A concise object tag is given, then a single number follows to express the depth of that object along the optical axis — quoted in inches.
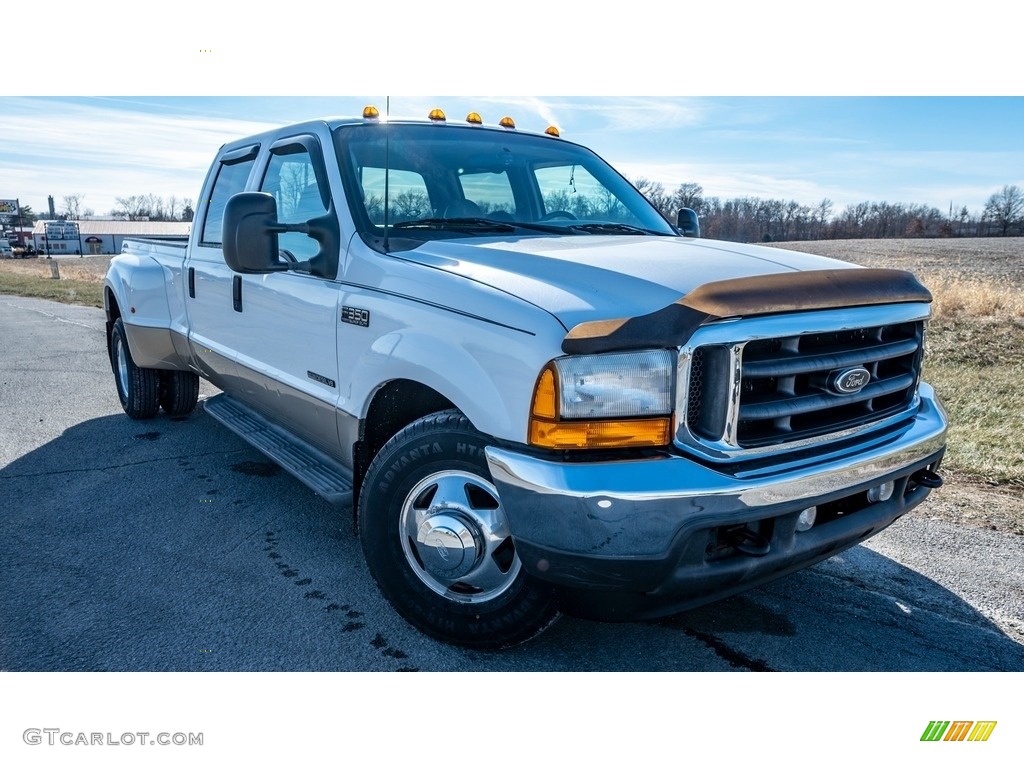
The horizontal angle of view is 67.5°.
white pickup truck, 85.7
